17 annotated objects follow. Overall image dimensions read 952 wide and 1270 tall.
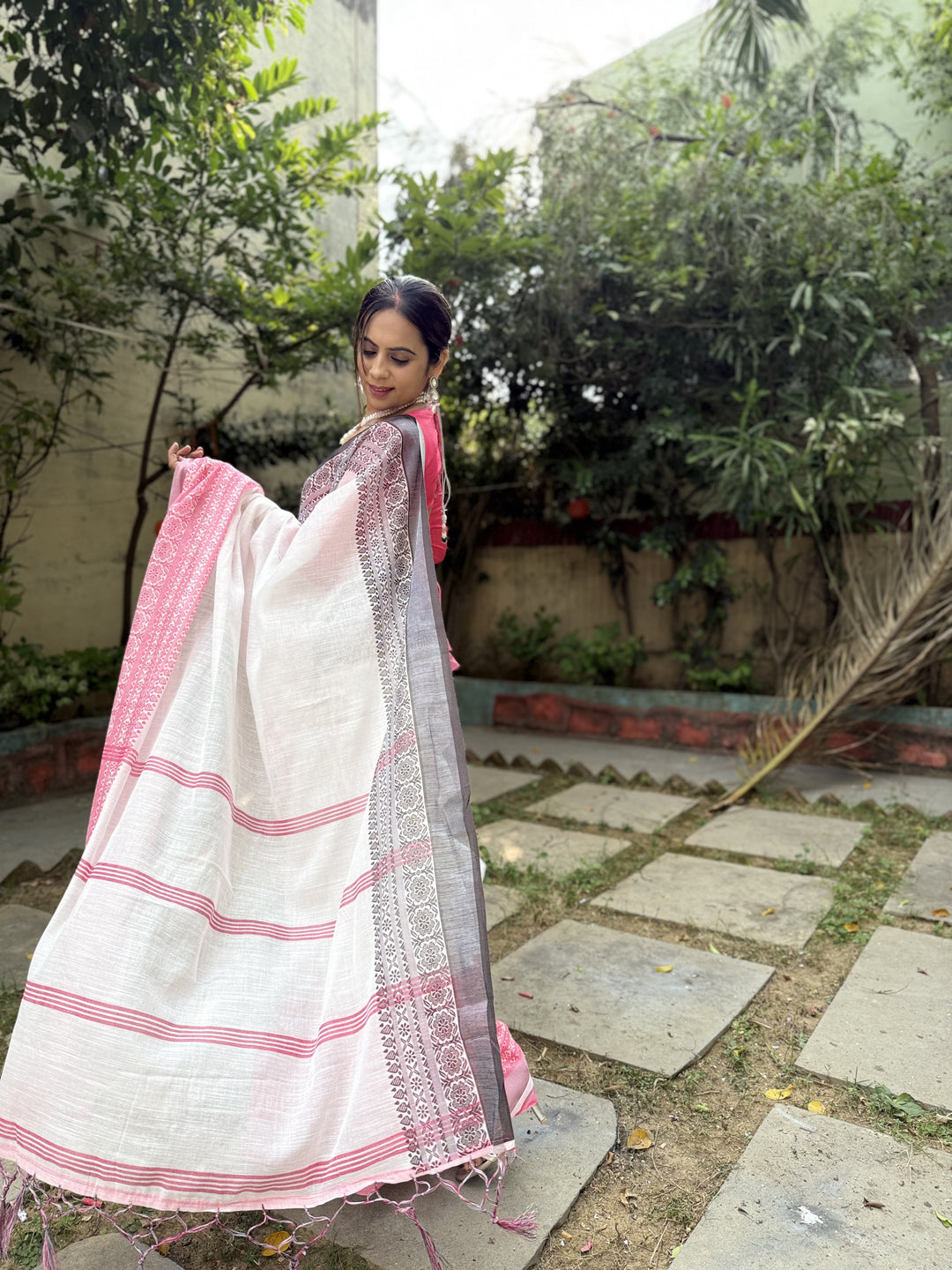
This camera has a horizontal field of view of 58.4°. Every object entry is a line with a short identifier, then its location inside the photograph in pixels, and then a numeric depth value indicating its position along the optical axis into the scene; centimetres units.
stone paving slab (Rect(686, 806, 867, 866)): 334
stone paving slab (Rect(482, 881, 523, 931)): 273
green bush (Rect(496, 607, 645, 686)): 557
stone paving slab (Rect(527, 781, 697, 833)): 382
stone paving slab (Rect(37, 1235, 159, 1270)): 133
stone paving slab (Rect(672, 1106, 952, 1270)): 132
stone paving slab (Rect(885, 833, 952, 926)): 272
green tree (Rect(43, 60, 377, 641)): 406
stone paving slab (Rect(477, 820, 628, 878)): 327
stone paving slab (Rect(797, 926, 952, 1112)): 183
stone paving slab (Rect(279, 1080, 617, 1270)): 133
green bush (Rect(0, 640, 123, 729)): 401
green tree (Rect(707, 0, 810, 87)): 552
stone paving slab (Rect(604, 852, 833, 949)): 265
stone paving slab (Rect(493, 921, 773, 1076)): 198
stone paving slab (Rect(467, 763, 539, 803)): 430
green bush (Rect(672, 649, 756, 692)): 513
